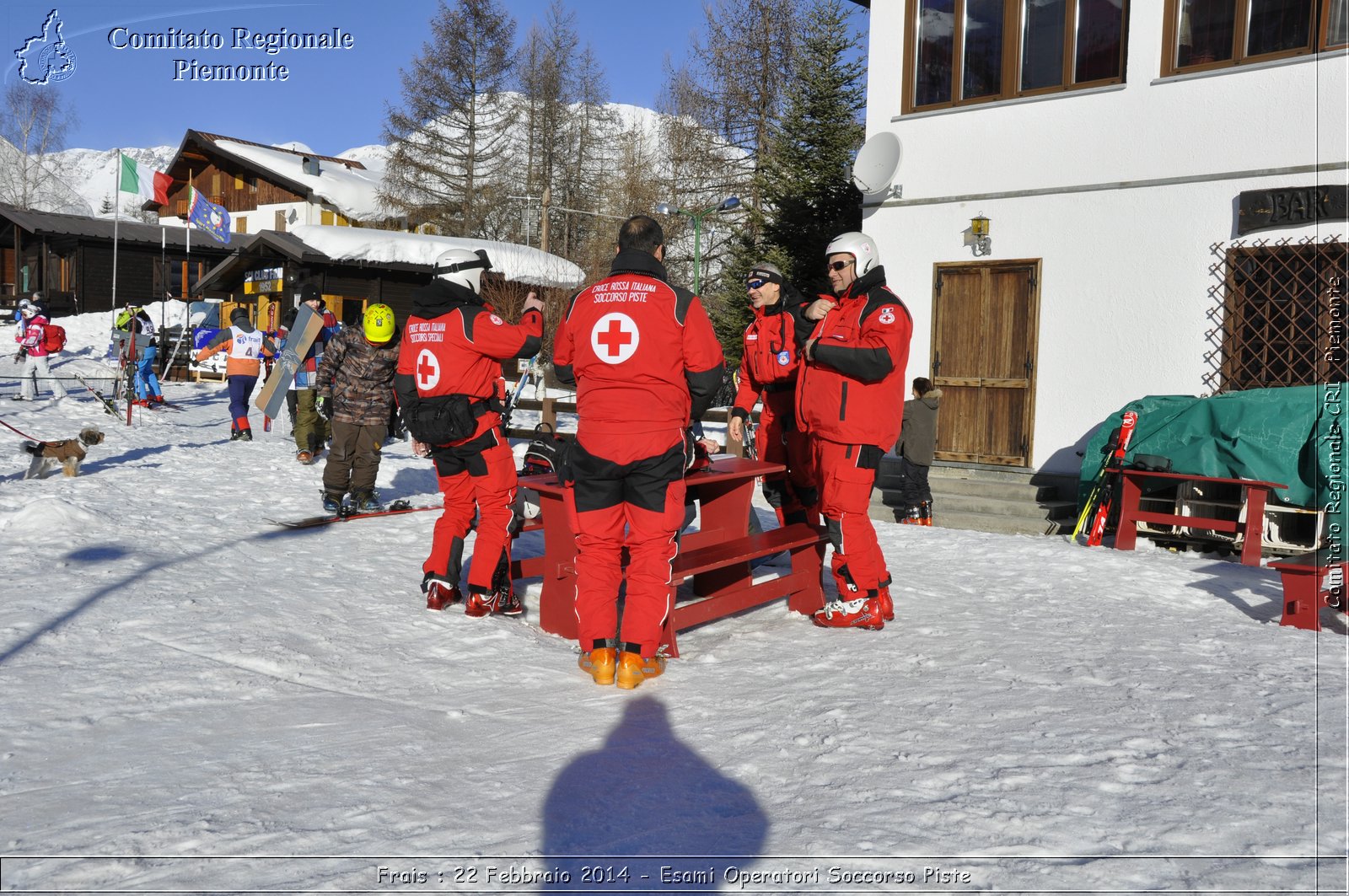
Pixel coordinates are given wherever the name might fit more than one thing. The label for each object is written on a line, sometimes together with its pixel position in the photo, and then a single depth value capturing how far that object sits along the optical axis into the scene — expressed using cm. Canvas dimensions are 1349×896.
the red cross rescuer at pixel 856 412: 530
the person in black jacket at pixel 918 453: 1030
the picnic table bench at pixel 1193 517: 793
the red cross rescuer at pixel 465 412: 554
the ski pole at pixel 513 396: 608
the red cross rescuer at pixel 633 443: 448
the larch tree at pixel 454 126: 4022
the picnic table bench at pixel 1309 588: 559
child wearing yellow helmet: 886
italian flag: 2665
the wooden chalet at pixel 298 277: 3219
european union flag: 2853
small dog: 930
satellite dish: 1195
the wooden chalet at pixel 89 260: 3697
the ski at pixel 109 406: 1527
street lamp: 2266
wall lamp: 1138
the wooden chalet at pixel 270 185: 4297
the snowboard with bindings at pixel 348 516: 803
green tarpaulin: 797
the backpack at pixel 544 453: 637
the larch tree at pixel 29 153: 4944
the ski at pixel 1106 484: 897
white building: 968
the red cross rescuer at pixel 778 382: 614
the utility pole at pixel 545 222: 3416
